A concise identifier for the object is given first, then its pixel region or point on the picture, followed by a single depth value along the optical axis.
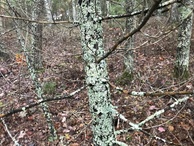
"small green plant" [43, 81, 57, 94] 4.84
